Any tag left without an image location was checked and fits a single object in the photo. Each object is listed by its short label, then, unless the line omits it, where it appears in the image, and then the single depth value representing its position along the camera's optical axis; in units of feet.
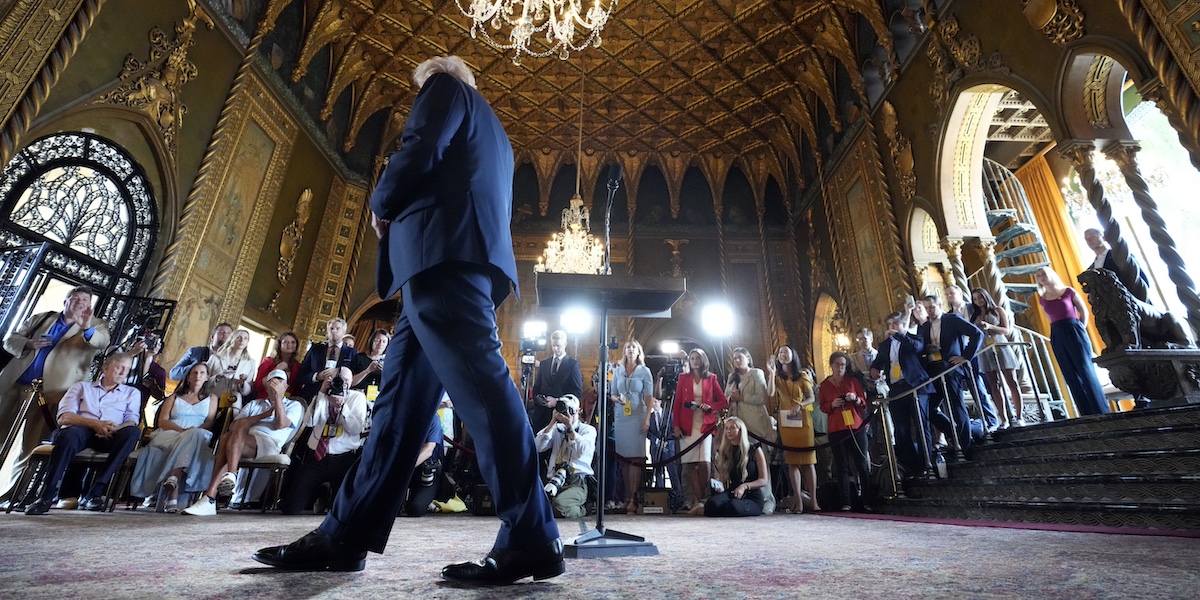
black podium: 6.09
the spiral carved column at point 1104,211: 14.26
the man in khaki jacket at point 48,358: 13.25
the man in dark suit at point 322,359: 15.35
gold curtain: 32.81
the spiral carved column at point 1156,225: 14.15
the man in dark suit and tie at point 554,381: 16.17
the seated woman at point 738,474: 13.74
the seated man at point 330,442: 13.11
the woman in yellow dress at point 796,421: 16.22
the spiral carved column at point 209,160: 22.57
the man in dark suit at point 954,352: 15.12
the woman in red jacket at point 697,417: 16.05
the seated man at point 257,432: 12.54
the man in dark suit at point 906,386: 15.23
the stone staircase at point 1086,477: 8.64
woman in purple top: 15.02
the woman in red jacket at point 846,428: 16.20
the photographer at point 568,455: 13.49
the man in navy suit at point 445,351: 3.92
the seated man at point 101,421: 11.59
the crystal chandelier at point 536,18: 17.61
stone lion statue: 12.43
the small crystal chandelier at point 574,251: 27.25
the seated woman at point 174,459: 12.49
